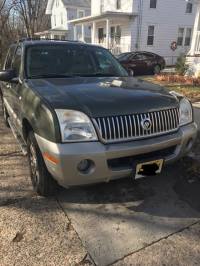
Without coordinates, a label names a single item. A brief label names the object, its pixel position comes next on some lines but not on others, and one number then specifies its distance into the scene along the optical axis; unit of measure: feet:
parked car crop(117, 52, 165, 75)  40.65
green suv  6.87
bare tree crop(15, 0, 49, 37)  58.94
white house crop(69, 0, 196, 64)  53.00
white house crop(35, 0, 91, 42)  81.01
